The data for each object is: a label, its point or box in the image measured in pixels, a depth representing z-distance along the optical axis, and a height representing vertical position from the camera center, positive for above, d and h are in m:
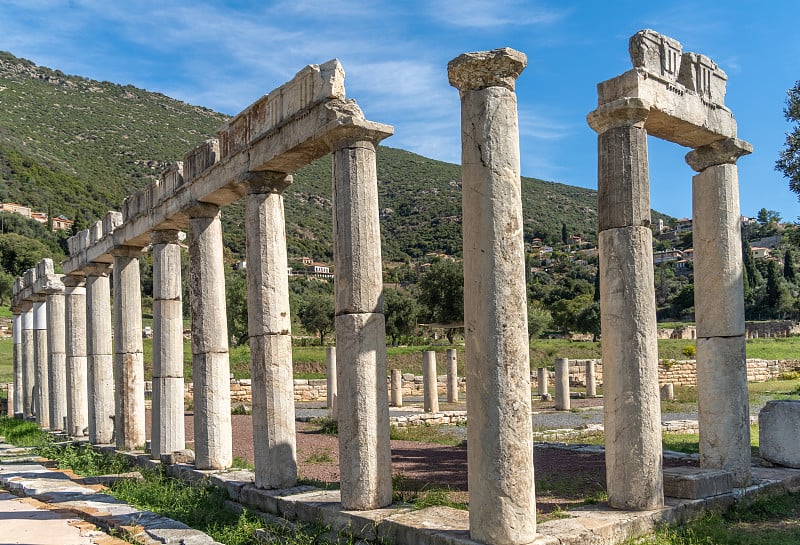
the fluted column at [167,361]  13.77 -0.57
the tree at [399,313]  48.88 +0.53
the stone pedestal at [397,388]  29.08 -2.62
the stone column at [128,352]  15.44 -0.45
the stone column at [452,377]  30.20 -2.33
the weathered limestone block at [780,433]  10.89 -1.82
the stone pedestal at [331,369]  26.75 -1.63
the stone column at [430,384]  24.98 -2.15
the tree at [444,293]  47.16 +1.73
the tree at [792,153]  14.89 +3.09
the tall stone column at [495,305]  6.68 +0.12
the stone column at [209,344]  11.99 -0.25
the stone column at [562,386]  26.06 -2.43
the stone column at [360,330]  8.43 -0.08
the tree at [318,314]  48.31 +0.65
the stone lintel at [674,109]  8.84 +2.57
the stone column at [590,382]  31.88 -2.84
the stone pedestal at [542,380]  31.67 -2.69
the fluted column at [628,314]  8.26 +0.00
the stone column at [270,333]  10.16 -0.10
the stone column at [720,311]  9.84 -0.01
